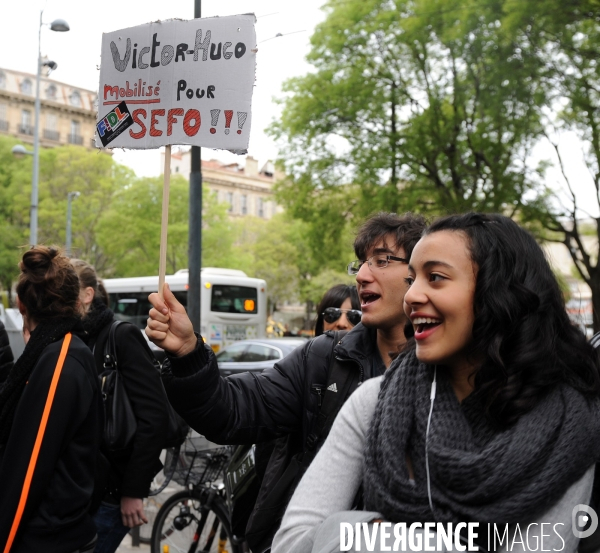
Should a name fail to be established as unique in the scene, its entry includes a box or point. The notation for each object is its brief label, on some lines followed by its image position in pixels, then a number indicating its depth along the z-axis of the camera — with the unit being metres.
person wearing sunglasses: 4.52
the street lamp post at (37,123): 19.33
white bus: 22.52
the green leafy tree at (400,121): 18.88
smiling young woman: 1.56
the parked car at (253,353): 12.58
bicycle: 4.50
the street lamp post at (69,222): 34.80
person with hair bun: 2.61
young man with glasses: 2.26
